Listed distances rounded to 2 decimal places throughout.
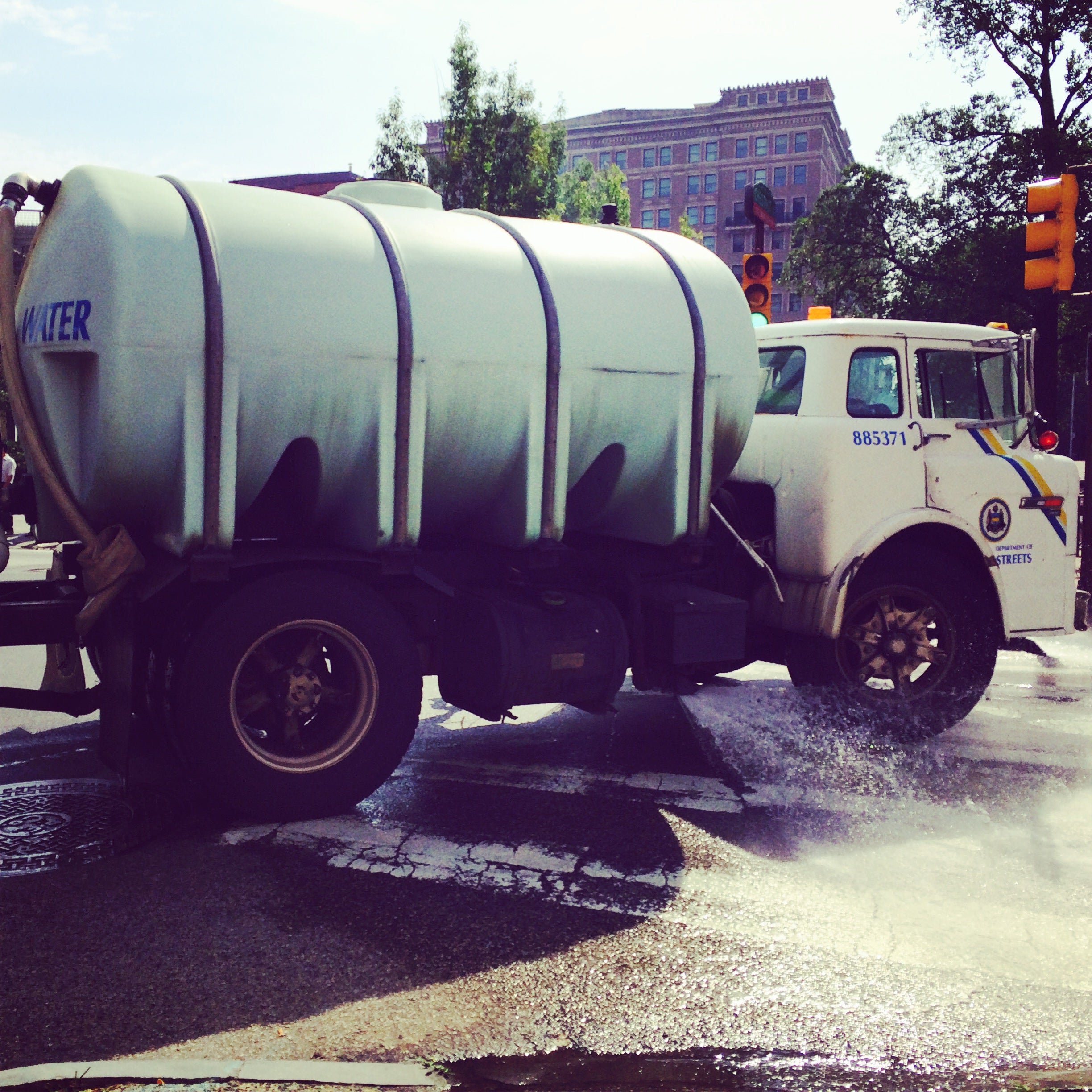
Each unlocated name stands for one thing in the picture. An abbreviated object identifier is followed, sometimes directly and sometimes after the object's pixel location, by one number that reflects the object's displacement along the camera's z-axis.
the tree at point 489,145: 29.44
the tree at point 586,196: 42.19
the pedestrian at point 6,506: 5.78
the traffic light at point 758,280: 11.66
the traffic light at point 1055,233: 10.41
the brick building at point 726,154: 112.25
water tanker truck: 4.91
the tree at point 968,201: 26.39
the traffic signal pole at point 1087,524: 9.01
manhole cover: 4.75
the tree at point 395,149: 30.05
